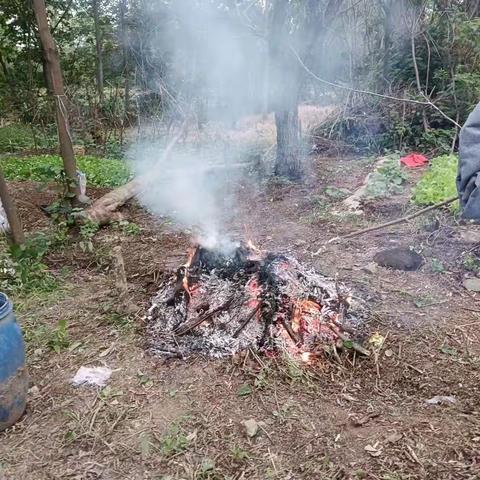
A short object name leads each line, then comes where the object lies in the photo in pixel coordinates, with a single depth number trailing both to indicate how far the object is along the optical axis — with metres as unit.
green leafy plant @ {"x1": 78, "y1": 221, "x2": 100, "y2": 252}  5.02
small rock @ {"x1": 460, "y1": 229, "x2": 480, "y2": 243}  4.64
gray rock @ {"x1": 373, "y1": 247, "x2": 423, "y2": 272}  4.34
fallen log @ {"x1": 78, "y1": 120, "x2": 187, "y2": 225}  5.77
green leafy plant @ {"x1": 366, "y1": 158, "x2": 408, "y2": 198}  6.40
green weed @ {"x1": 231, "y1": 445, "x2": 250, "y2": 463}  2.42
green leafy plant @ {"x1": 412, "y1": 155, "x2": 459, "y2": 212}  5.57
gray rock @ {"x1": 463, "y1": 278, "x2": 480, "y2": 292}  3.92
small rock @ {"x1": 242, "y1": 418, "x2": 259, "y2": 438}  2.57
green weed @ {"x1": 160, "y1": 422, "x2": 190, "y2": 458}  2.48
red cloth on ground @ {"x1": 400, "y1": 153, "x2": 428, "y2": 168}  7.60
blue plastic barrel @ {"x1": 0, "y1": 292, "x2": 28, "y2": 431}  2.60
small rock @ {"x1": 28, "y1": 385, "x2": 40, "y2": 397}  3.00
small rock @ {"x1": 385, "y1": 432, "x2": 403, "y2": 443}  2.46
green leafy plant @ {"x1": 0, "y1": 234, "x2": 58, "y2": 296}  4.23
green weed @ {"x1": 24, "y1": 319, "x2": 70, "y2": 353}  3.45
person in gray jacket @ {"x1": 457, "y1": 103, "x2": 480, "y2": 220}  2.16
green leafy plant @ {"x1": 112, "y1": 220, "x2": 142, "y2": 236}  5.73
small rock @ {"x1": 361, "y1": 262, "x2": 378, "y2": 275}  4.29
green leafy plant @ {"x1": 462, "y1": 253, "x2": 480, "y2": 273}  4.16
